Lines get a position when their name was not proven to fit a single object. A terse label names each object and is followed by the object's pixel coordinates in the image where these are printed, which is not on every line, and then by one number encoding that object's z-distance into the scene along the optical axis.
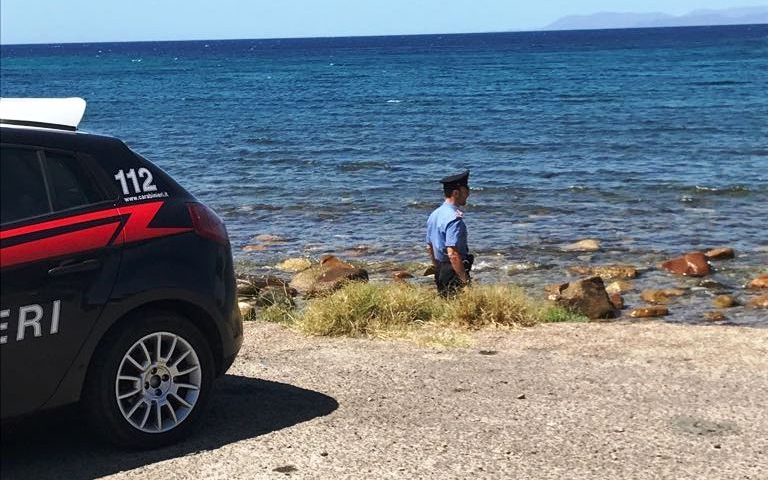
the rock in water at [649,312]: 12.43
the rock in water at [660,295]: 13.38
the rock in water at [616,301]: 12.82
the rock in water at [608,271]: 14.80
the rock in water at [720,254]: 15.63
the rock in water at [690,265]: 14.66
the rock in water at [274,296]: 10.95
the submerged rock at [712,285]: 13.98
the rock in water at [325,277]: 13.33
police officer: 10.39
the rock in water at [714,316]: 12.37
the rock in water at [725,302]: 13.02
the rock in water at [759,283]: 13.90
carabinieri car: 5.14
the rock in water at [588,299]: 11.90
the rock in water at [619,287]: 13.80
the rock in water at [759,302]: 12.92
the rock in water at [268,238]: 18.10
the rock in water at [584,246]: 16.59
